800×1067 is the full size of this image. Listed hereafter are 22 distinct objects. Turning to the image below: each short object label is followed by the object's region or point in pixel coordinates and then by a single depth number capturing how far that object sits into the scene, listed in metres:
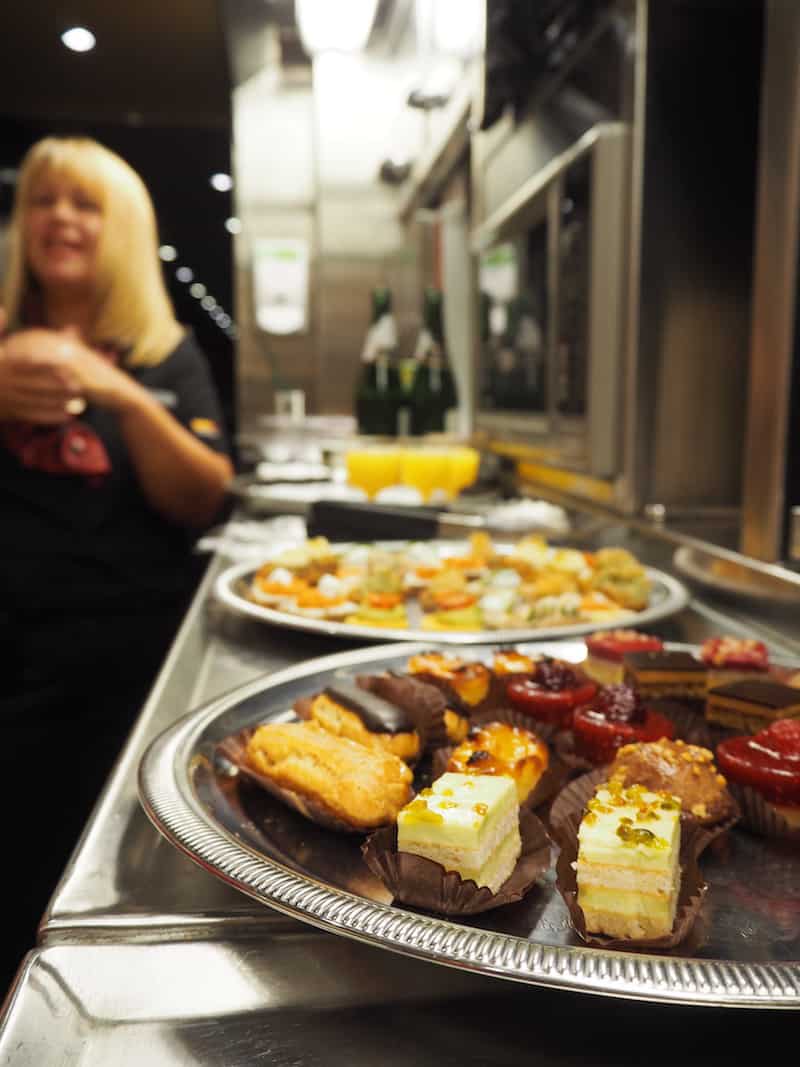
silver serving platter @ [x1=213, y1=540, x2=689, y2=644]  1.12
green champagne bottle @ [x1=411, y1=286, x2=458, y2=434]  3.70
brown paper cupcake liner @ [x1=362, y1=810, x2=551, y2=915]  0.54
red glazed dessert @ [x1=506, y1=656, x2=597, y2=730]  0.83
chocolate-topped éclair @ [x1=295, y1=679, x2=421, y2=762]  0.75
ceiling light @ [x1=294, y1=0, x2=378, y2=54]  3.41
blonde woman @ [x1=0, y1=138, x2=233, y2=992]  1.88
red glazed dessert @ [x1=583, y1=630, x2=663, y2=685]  0.96
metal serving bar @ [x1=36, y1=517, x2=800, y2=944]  0.57
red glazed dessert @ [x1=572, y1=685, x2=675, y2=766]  0.76
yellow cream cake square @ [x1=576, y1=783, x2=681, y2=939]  0.52
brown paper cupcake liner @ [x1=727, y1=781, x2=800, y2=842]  0.65
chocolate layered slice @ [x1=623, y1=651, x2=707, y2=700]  0.88
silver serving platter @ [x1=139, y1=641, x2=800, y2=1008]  0.44
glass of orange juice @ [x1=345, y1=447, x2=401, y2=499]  2.49
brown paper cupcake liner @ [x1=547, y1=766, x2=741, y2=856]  0.60
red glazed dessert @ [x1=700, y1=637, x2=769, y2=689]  0.88
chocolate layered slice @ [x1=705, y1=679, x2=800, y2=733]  0.76
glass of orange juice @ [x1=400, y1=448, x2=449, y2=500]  2.49
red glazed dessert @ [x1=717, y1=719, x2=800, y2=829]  0.65
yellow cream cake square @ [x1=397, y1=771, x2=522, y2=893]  0.54
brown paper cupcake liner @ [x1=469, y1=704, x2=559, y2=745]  0.82
